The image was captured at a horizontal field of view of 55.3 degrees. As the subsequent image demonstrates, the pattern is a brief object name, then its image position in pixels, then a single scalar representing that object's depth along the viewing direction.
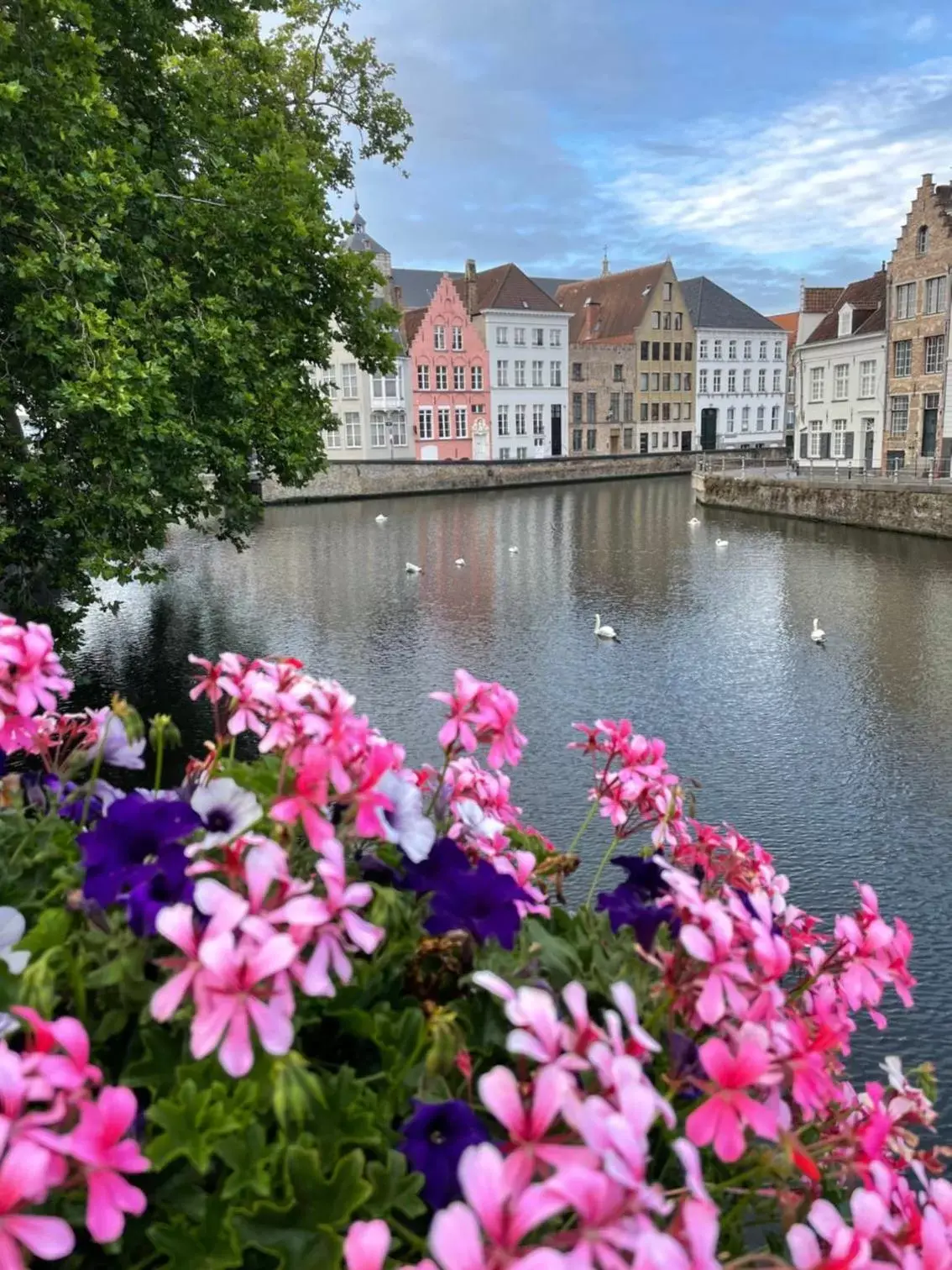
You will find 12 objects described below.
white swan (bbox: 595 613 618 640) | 15.66
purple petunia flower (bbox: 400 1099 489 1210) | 1.23
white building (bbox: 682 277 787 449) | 70.31
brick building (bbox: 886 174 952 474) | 38.38
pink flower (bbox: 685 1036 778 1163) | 1.14
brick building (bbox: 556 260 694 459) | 65.06
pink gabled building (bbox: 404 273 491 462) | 55.34
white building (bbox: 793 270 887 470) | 43.81
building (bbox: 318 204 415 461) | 52.69
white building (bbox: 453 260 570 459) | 58.91
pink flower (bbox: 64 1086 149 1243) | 1.08
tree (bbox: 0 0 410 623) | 8.71
